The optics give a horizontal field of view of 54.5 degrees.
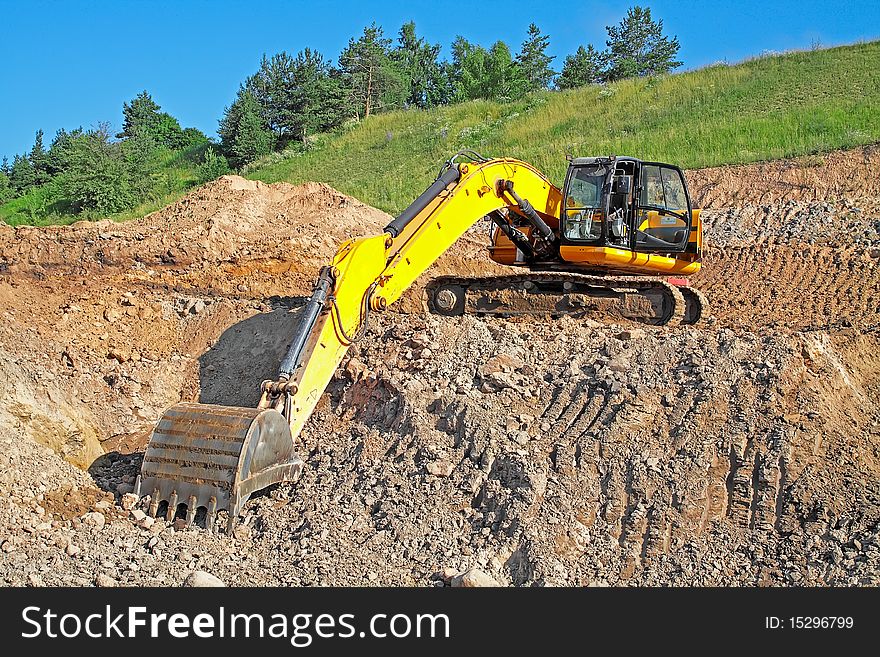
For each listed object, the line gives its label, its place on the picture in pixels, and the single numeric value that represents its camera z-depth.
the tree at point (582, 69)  45.22
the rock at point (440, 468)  7.27
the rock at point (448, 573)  6.04
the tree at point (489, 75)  40.69
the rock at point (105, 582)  5.80
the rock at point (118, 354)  10.41
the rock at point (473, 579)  5.78
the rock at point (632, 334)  8.75
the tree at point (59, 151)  30.75
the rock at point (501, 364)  8.38
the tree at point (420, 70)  51.16
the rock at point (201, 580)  5.77
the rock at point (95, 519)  6.66
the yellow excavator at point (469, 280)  6.65
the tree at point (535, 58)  45.44
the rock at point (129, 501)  6.80
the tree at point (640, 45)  45.78
